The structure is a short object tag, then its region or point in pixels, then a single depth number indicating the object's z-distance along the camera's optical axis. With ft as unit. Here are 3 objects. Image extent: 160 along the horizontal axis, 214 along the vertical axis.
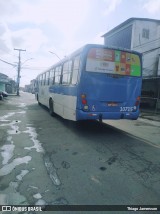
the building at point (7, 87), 150.34
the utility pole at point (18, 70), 157.17
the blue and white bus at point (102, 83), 23.52
